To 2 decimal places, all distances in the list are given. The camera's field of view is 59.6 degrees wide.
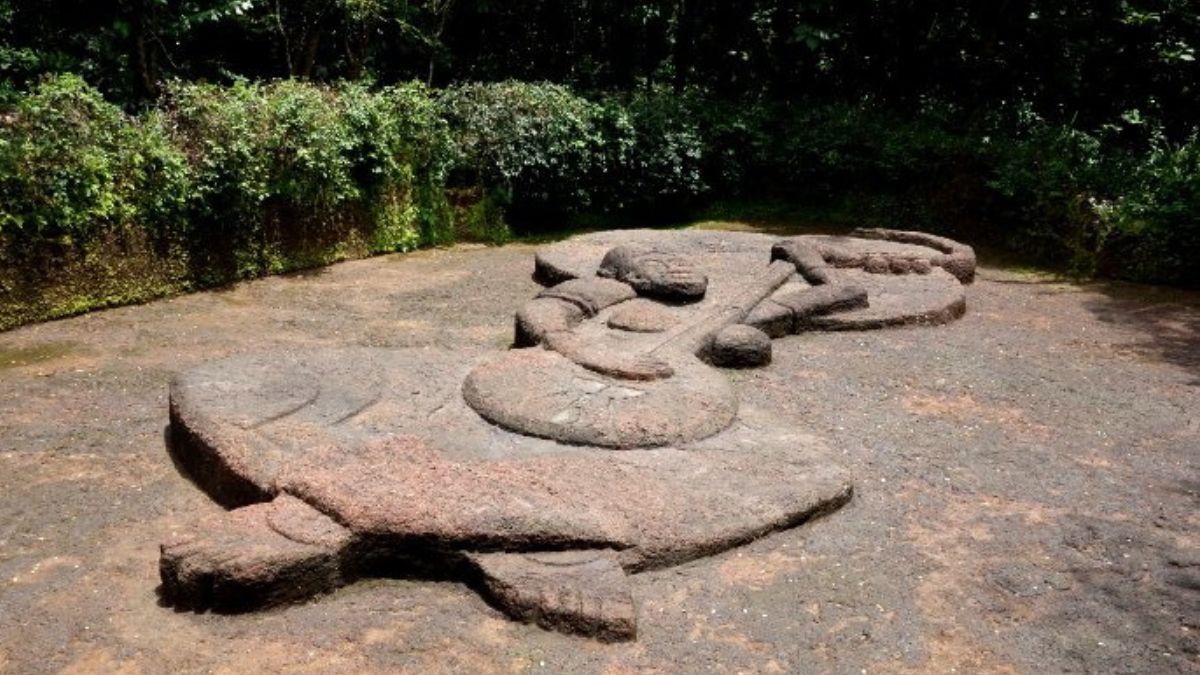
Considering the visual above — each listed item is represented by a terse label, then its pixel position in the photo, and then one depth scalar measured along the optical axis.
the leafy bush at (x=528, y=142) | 10.21
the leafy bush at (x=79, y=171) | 6.89
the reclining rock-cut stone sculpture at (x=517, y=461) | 3.68
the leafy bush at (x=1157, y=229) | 8.77
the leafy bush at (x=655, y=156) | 11.24
